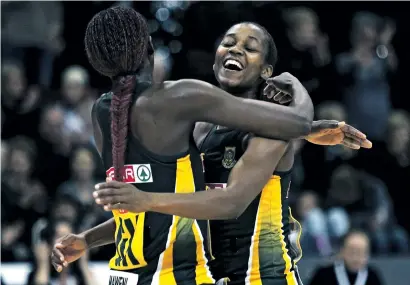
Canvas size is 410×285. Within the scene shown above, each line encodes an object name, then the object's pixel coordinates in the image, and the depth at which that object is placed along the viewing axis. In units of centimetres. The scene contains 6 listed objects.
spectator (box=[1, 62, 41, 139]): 1491
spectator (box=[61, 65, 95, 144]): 1516
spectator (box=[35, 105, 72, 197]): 1448
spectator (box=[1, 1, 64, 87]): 1576
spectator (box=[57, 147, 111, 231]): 1394
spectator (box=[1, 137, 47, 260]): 1334
